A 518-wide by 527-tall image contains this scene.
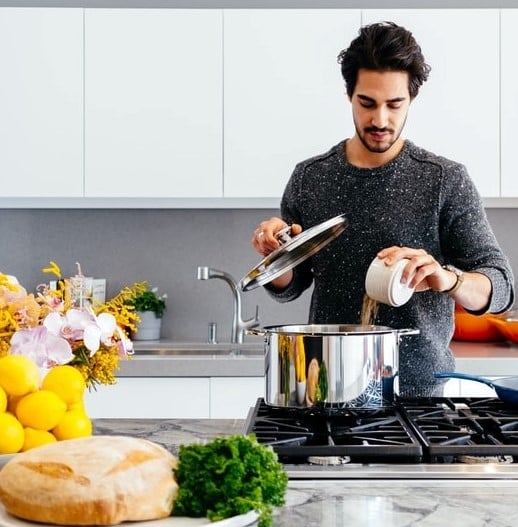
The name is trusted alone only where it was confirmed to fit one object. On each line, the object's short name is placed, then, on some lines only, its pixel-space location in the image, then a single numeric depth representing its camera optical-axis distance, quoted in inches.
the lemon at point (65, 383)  45.3
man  77.7
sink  125.3
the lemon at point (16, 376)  43.8
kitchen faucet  129.4
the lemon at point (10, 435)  43.3
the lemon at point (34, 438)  44.2
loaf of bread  34.8
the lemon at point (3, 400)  43.6
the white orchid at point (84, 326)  47.1
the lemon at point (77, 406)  46.4
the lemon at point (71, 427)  45.2
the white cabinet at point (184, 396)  111.5
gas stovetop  46.1
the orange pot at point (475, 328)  127.5
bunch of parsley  35.5
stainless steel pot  54.2
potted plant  132.1
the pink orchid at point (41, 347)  47.4
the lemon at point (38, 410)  44.2
